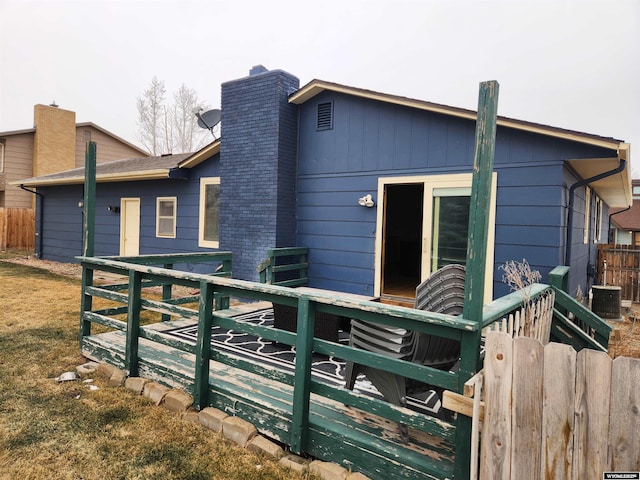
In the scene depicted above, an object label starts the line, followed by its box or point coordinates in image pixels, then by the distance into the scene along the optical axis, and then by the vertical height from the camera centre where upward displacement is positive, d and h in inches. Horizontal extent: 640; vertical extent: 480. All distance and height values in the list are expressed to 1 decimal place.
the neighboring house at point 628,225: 755.4 +23.7
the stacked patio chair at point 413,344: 99.8 -28.8
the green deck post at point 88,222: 170.4 -1.4
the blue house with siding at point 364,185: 198.7 +28.1
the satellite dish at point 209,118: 398.3 +100.8
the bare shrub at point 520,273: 173.4 -17.3
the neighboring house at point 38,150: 727.1 +120.6
